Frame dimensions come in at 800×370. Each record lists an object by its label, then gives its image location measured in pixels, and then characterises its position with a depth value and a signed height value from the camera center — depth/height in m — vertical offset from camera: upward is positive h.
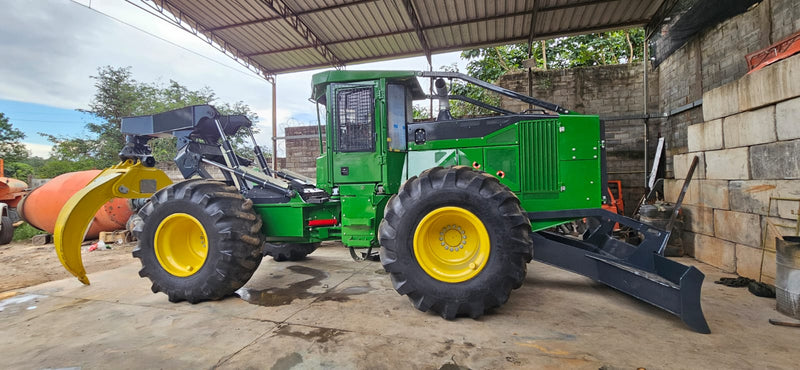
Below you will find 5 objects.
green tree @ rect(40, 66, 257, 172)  19.14 +3.60
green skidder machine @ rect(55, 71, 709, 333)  2.94 -0.19
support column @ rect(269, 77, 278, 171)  10.28 +1.79
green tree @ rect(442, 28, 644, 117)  12.76 +5.24
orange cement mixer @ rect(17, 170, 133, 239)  7.48 -0.32
